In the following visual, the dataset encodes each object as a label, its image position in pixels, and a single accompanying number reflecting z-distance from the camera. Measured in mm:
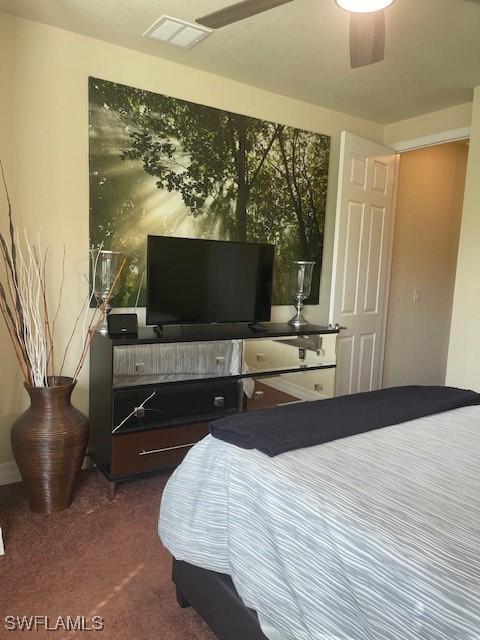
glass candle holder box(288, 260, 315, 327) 3514
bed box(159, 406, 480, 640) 916
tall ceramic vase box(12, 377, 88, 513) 2311
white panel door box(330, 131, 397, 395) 3625
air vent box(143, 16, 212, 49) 2406
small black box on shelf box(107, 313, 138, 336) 2637
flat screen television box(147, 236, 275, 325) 2779
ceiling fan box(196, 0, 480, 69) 1664
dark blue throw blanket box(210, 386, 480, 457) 1472
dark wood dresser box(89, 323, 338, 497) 2557
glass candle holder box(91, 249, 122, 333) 2742
